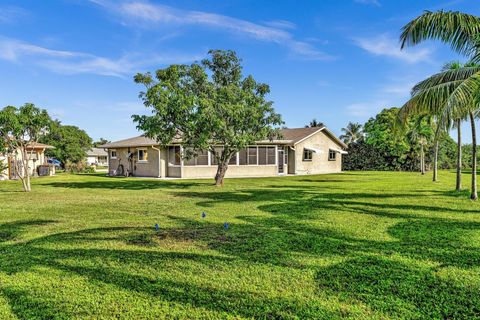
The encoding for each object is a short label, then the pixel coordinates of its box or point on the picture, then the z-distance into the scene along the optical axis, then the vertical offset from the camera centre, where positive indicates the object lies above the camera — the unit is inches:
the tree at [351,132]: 2400.3 +217.9
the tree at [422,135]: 1126.4 +93.9
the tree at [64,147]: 1606.8 +79.7
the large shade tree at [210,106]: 624.4 +110.3
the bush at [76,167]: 1571.5 -19.5
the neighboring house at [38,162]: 1064.3 +4.6
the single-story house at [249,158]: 1011.9 +13.3
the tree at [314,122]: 2350.9 +282.4
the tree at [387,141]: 1408.7 +88.0
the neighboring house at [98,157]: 2815.0 +53.3
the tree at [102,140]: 4055.1 +289.9
